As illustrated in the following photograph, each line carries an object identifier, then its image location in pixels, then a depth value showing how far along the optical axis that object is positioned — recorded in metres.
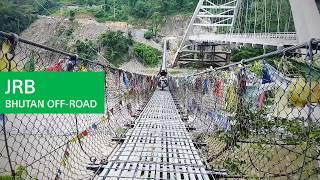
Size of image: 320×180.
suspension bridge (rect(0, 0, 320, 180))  2.28
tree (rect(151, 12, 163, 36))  37.79
